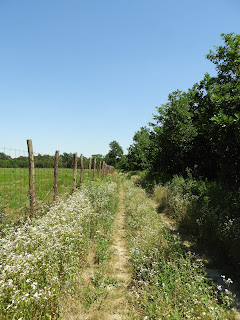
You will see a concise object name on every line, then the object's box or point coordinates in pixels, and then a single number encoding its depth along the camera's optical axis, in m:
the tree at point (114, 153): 98.91
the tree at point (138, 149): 33.75
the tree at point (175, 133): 13.51
